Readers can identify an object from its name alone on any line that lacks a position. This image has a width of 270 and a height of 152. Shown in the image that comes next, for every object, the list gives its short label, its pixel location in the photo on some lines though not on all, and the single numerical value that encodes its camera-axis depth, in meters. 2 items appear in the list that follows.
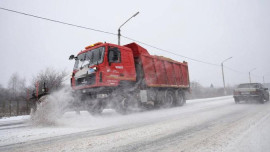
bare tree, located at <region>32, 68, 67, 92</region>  13.34
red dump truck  7.17
